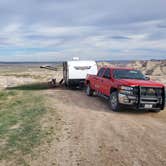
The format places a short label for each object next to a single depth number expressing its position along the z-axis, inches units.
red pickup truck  275.8
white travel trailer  507.4
